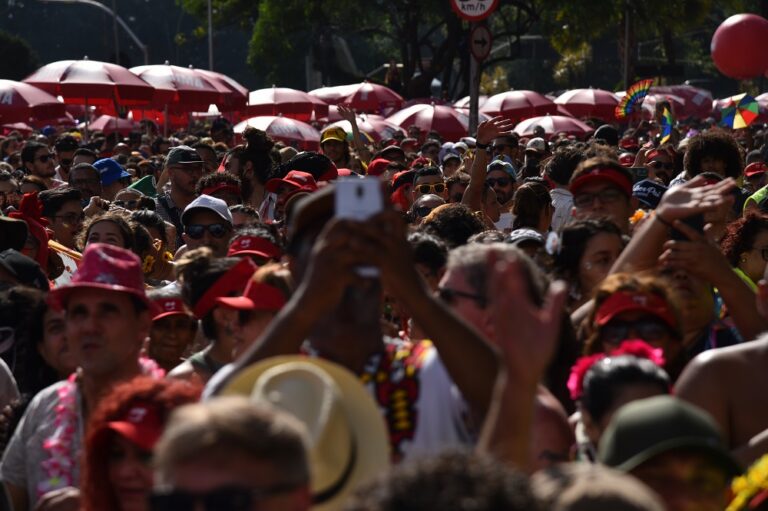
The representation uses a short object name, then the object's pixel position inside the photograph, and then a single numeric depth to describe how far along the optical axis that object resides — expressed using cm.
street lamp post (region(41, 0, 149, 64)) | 4546
